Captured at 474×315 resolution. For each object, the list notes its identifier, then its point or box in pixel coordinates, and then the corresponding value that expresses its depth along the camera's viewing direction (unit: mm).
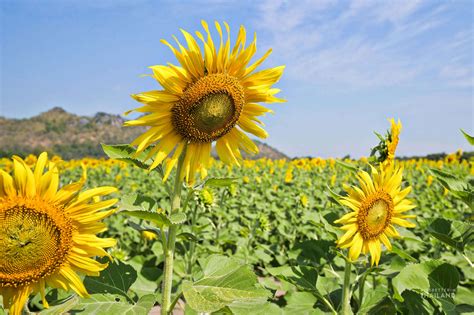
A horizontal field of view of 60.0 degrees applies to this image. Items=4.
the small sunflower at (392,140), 891
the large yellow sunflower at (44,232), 487
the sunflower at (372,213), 826
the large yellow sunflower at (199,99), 591
